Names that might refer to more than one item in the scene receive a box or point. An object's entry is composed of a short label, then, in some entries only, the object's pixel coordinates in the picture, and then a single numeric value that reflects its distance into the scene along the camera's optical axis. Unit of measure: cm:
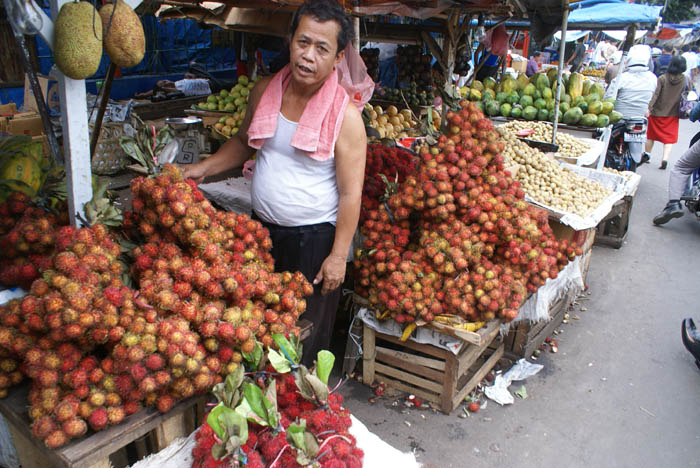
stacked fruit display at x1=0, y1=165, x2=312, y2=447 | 128
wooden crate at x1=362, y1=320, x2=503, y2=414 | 259
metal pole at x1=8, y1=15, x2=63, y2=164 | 165
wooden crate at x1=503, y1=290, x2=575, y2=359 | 308
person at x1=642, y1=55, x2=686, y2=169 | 729
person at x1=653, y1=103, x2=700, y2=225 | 553
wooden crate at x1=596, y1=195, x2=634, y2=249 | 492
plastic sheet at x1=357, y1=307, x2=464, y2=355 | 250
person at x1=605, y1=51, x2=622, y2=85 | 975
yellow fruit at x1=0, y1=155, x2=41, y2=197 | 192
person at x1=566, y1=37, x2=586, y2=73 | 1489
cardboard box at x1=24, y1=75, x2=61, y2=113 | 448
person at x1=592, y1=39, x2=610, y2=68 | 1838
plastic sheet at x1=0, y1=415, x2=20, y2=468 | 165
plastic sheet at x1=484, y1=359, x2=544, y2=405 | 282
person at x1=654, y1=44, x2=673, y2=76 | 1632
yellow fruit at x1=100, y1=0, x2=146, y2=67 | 142
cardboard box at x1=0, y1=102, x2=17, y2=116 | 464
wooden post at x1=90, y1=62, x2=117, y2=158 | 195
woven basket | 537
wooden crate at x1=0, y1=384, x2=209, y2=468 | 126
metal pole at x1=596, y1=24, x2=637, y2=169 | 590
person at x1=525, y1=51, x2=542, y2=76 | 1245
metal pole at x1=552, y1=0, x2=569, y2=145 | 419
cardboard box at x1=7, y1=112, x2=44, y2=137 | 432
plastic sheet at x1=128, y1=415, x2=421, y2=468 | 144
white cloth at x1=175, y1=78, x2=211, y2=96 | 732
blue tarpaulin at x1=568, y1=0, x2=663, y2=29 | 700
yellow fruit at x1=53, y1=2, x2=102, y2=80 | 129
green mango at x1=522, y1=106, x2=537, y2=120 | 612
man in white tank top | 195
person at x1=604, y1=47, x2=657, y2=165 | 690
